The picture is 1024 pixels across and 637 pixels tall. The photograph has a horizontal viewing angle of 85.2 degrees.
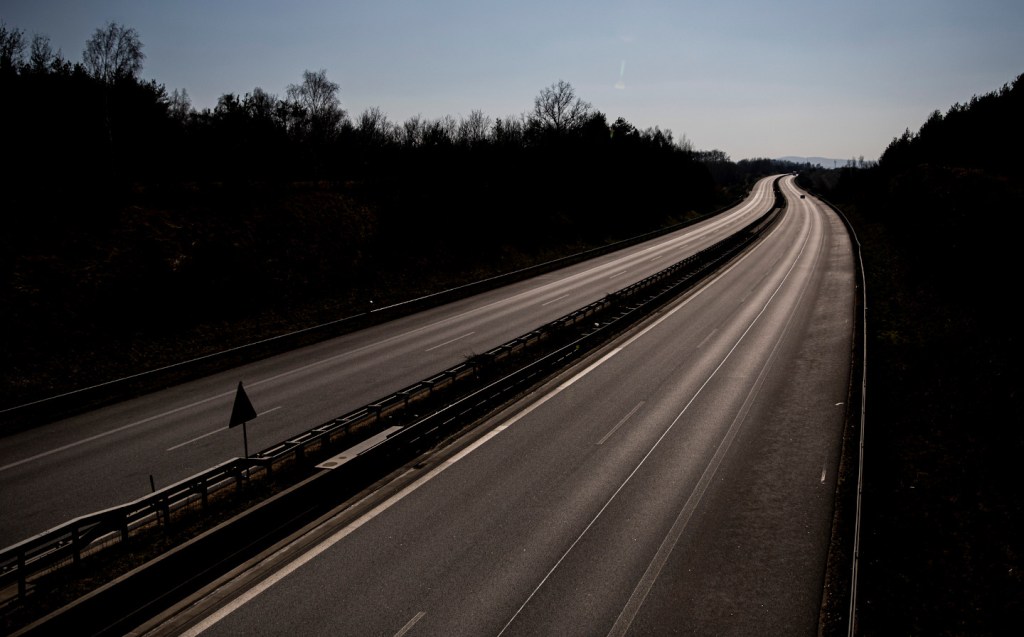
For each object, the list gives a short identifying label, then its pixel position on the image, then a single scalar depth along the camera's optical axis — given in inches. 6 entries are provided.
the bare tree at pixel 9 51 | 1262.3
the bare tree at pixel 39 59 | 1374.6
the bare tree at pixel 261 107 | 1795.0
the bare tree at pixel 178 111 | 1713.6
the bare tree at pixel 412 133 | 2168.8
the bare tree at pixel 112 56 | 1222.3
